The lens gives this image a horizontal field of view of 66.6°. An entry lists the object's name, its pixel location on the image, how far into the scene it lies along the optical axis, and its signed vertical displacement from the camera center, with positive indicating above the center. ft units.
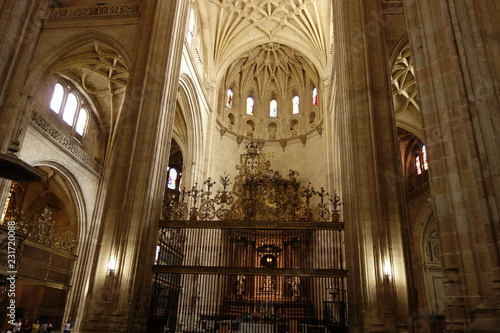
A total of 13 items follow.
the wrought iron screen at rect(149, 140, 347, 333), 36.32 +8.45
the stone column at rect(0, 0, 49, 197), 40.93 +25.22
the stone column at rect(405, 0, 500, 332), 15.71 +7.91
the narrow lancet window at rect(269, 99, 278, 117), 94.73 +48.83
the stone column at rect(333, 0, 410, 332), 32.73 +12.83
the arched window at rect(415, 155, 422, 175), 70.59 +27.77
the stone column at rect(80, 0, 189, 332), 34.86 +12.67
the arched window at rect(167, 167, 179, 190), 96.95 +32.67
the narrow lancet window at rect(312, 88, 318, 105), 90.07 +49.88
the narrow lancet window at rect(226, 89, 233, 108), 92.06 +49.48
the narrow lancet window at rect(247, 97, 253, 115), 94.22 +49.04
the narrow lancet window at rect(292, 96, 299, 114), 93.91 +49.38
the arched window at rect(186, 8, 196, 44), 69.56 +50.85
